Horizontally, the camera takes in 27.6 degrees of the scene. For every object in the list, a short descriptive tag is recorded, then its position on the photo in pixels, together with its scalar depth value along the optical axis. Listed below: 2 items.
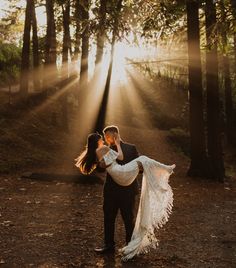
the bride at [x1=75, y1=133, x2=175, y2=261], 7.41
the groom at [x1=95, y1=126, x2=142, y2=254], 7.57
